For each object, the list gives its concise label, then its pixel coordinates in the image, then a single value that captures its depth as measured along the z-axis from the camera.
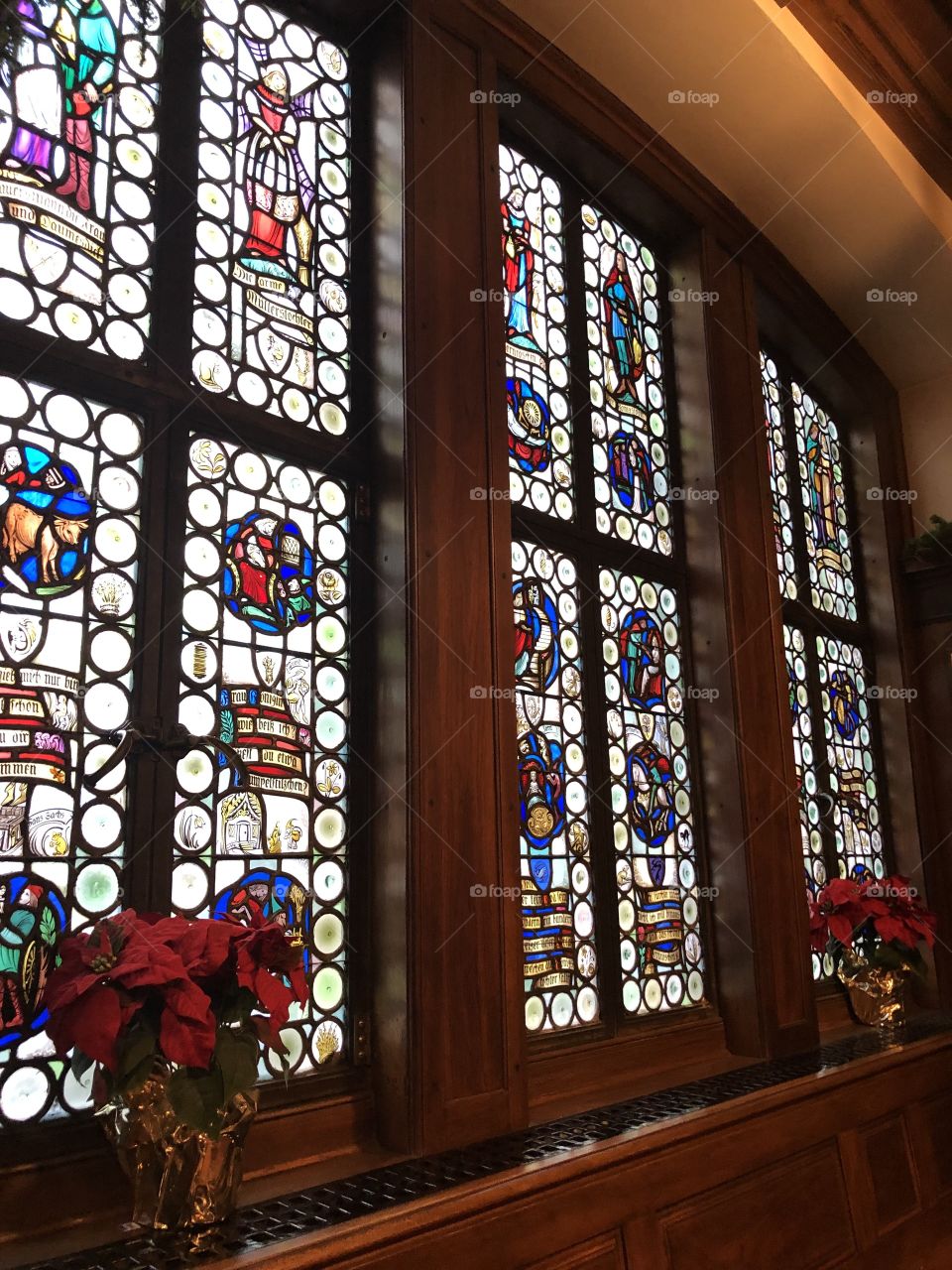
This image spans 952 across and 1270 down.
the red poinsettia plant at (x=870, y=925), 3.97
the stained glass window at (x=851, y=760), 4.84
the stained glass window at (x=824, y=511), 5.15
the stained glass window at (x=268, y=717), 2.32
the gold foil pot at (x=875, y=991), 4.06
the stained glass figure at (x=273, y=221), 2.64
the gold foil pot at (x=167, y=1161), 1.76
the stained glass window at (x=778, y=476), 4.85
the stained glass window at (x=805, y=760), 4.50
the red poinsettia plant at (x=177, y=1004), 1.72
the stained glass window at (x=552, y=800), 3.10
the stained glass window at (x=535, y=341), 3.47
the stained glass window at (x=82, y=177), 2.25
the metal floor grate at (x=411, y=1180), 1.74
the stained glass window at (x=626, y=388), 3.84
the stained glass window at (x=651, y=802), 3.47
